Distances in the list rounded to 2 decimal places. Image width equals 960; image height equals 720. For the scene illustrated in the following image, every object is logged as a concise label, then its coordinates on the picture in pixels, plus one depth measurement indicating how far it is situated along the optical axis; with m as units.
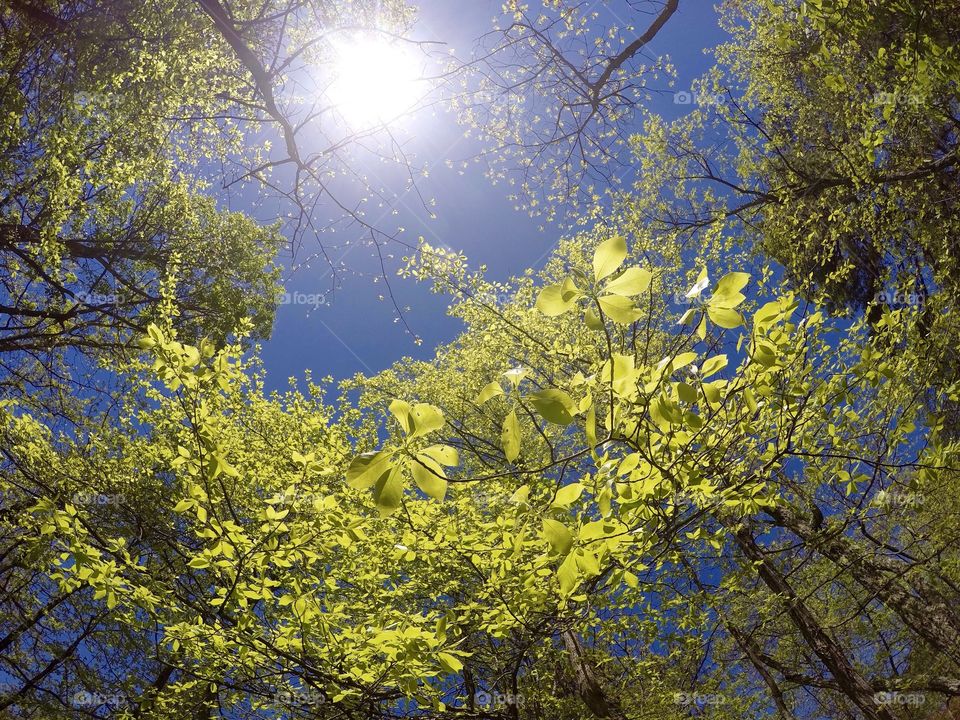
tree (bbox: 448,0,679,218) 3.41
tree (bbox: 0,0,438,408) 4.50
